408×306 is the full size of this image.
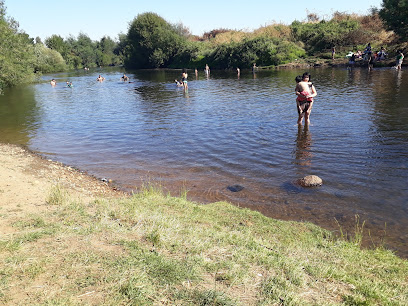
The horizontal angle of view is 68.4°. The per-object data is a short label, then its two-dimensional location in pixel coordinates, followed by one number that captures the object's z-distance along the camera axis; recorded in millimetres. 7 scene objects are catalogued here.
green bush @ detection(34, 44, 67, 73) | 77581
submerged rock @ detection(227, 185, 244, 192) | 8552
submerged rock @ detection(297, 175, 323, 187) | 8312
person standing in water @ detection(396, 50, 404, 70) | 32031
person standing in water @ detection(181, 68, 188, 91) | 31264
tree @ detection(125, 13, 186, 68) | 81312
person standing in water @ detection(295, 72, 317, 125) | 13352
